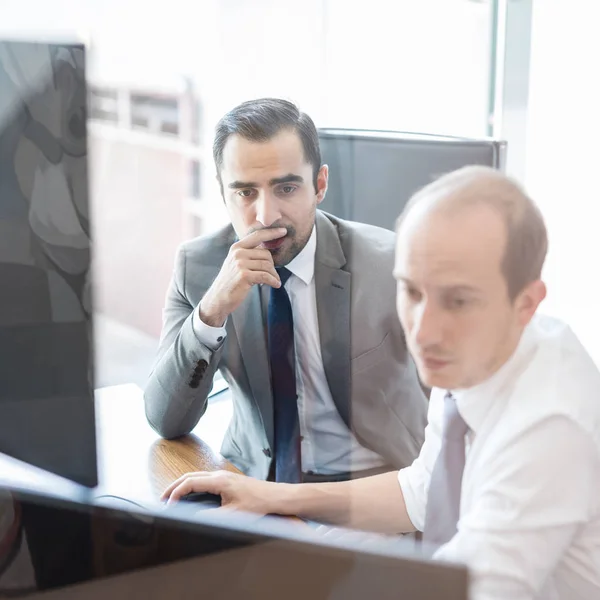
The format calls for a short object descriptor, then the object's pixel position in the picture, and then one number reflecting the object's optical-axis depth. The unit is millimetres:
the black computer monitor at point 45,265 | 761
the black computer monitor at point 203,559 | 585
